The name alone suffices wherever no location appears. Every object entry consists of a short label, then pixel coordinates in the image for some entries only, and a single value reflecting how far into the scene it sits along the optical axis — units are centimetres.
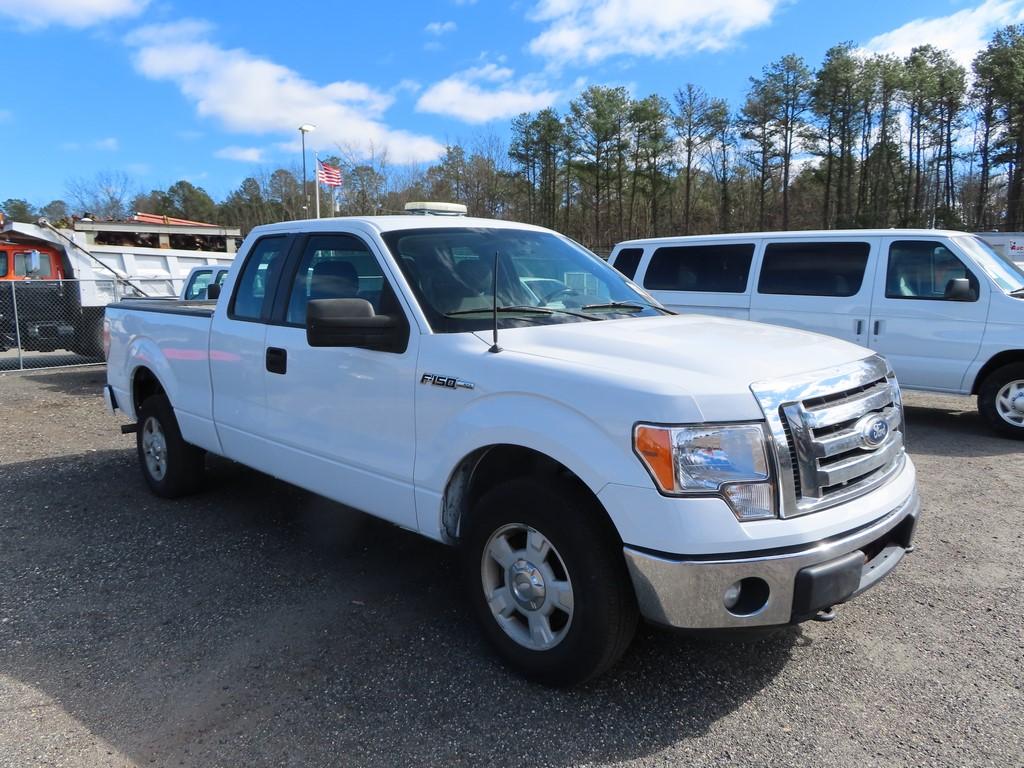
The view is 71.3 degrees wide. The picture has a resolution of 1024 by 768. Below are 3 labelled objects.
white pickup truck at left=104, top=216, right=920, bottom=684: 242
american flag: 2153
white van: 714
